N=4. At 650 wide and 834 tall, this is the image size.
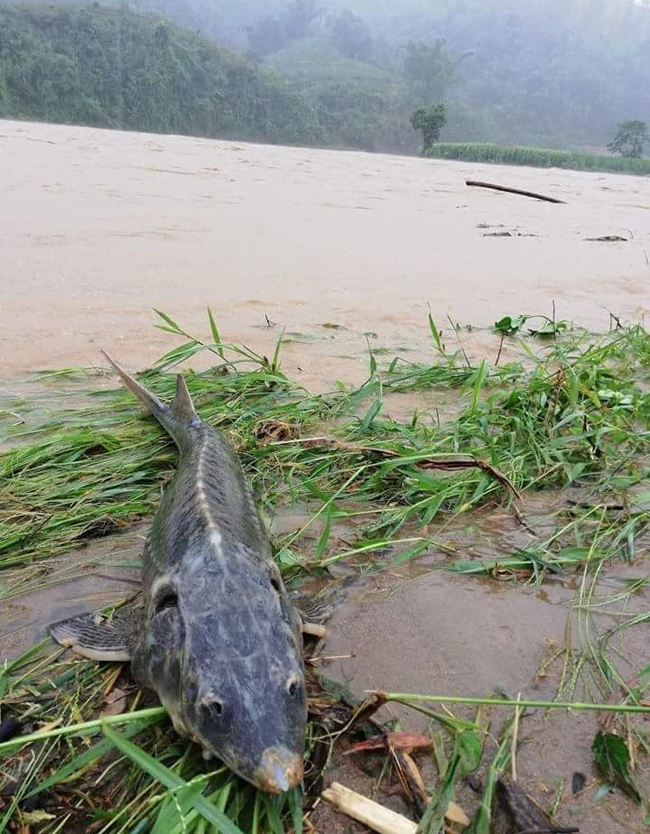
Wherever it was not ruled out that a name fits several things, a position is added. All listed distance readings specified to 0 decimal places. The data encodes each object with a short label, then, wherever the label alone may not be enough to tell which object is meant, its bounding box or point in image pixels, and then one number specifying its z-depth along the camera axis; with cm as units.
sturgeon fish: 48
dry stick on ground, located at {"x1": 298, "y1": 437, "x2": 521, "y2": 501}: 88
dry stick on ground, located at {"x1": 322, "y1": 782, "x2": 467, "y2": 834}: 46
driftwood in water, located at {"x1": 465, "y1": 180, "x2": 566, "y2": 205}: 971
